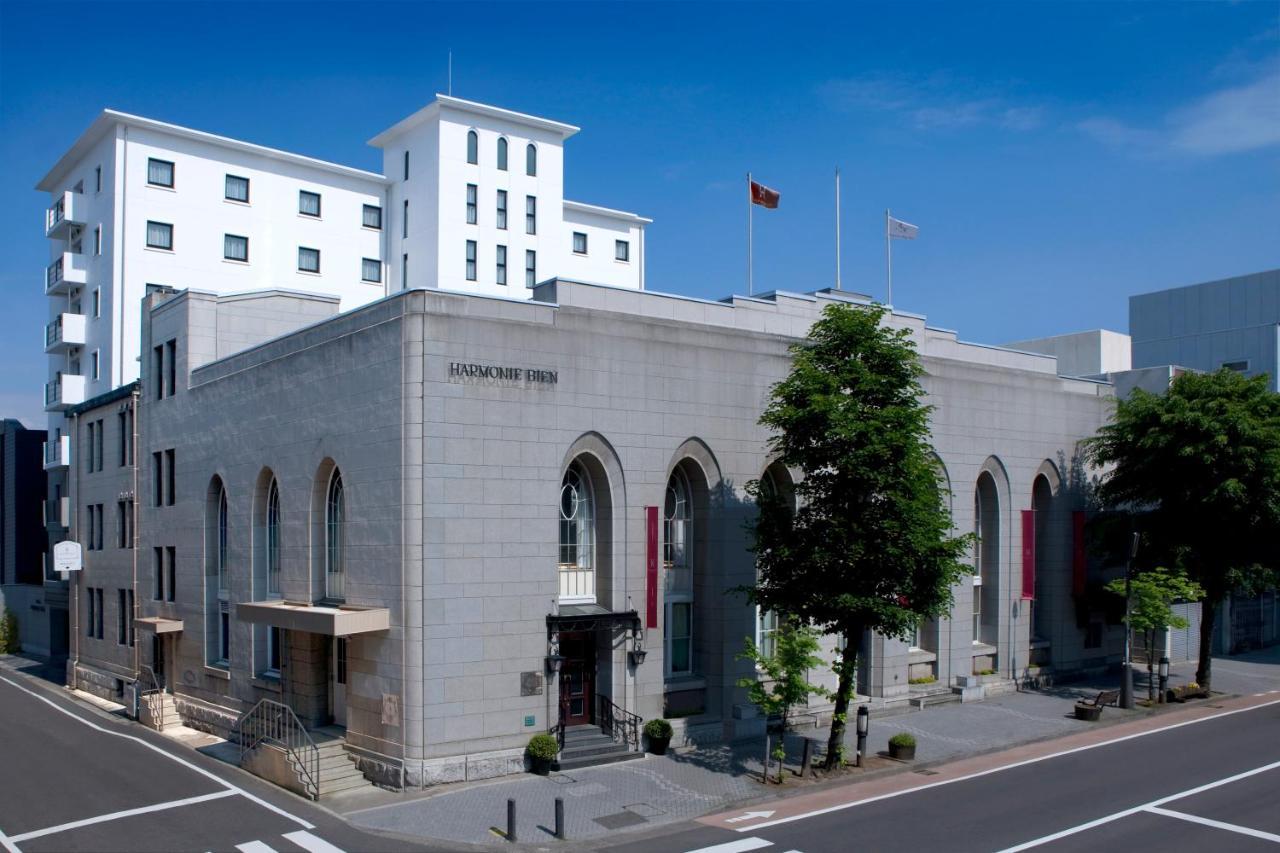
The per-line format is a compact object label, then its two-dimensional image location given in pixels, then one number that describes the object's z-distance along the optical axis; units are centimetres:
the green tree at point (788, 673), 2409
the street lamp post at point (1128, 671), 3309
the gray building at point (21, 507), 5847
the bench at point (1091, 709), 3183
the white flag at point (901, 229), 3600
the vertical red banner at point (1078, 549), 3869
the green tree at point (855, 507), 2453
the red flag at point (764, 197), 3288
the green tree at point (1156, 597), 3369
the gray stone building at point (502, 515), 2414
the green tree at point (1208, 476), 3394
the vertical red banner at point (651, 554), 2717
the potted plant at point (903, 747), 2638
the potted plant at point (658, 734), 2644
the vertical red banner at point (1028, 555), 3700
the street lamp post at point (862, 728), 2556
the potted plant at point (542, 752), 2438
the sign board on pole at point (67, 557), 4378
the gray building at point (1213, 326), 5953
